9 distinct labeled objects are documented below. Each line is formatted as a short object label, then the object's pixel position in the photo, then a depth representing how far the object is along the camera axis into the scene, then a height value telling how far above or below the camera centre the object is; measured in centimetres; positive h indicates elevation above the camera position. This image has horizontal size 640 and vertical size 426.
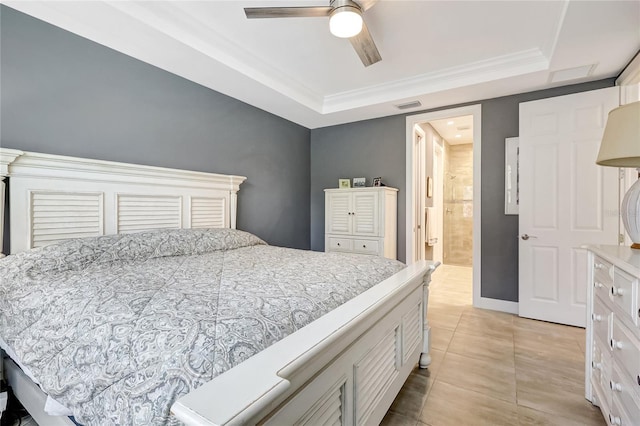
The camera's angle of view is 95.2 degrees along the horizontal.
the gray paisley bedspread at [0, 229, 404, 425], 74 -34
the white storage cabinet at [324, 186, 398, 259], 357 -10
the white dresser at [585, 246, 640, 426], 108 -54
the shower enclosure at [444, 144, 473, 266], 584 +14
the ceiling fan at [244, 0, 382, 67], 173 +119
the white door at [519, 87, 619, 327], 263 +12
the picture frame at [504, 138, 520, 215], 312 +40
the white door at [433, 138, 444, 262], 530 +33
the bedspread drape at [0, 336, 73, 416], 96 -66
